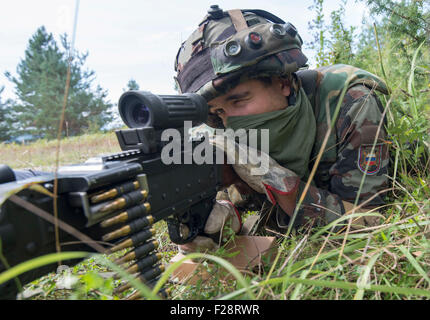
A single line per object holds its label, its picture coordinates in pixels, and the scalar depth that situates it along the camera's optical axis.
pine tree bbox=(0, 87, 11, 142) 23.64
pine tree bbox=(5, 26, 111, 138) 26.17
